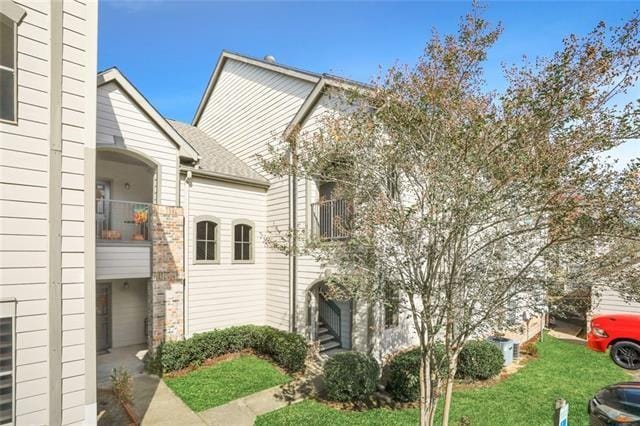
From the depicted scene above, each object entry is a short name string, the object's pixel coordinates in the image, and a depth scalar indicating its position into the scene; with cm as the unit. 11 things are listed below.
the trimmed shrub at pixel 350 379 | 790
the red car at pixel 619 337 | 1023
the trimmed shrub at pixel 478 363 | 910
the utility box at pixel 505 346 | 1027
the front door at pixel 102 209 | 1058
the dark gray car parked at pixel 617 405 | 535
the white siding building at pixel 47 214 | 448
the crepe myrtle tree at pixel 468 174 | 407
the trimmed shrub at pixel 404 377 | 789
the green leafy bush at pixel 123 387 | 791
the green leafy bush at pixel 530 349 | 1146
